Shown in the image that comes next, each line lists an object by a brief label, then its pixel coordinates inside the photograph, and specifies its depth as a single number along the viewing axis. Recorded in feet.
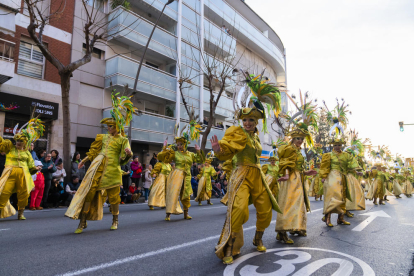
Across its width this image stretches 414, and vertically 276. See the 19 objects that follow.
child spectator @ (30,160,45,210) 30.63
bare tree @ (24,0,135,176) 36.45
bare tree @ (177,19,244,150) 77.25
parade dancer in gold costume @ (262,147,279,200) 30.55
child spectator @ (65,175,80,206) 34.95
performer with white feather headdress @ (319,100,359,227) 21.61
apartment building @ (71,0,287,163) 57.67
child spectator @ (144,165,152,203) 45.32
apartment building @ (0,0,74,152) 43.14
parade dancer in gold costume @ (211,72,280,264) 12.22
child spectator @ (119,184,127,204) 40.51
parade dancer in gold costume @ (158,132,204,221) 24.50
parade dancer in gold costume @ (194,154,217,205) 40.73
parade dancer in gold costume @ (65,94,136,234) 18.17
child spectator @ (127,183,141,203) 42.06
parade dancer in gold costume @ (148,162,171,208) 32.50
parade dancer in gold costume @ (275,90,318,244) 16.07
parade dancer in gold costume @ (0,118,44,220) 22.93
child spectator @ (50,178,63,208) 33.88
